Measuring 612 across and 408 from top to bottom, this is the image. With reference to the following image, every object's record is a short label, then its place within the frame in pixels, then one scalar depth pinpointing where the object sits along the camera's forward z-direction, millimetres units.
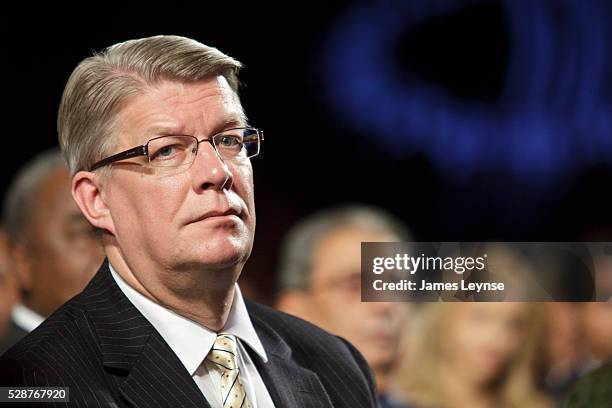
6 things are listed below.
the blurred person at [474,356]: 6266
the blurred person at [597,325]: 6316
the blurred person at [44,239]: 5992
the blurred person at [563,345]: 6320
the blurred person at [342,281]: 6168
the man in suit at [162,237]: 3559
